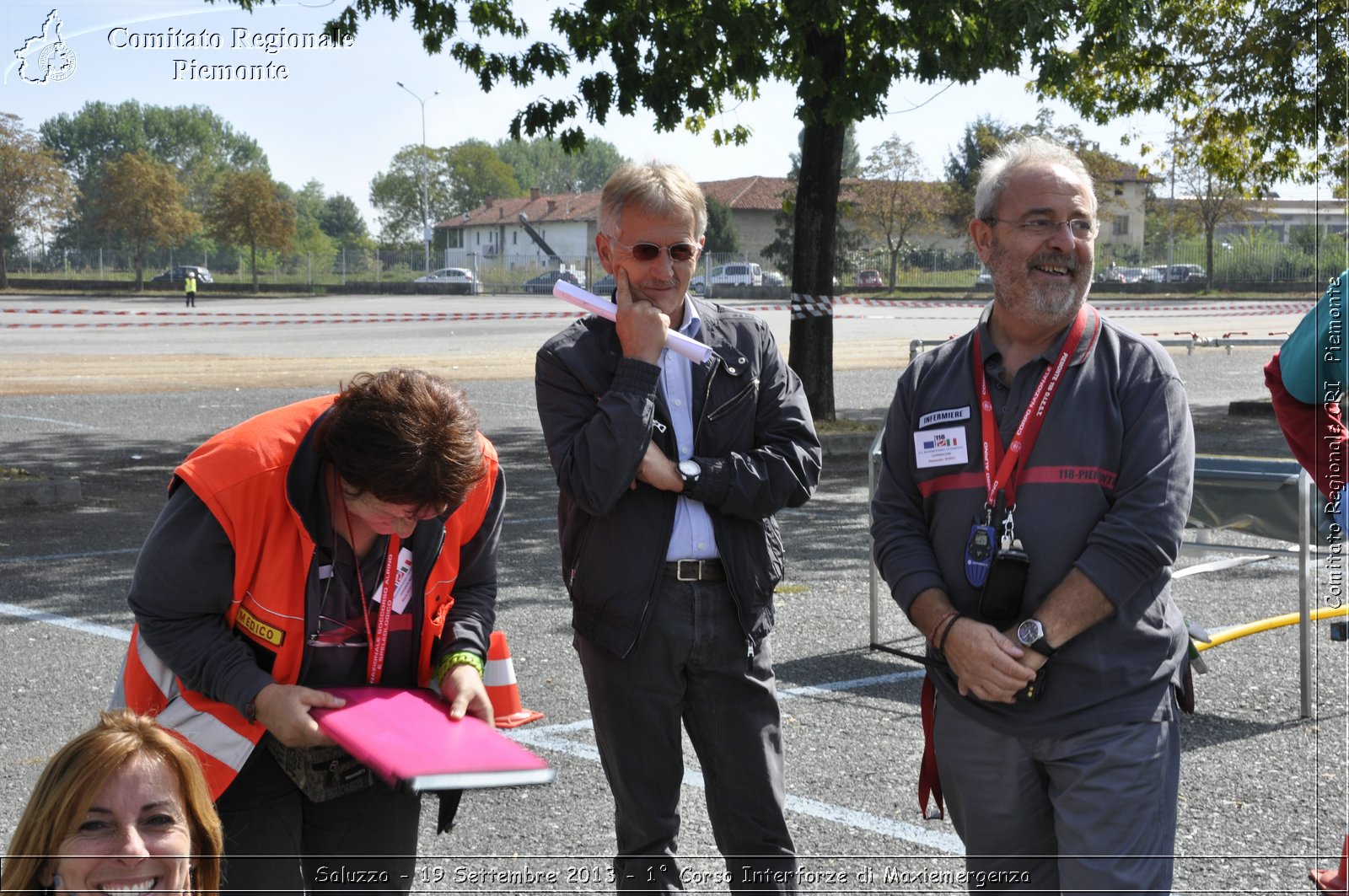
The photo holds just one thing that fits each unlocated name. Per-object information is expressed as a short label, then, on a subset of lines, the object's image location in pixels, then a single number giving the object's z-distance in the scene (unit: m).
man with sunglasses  3.04
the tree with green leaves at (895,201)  64.50
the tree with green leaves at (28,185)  54.31
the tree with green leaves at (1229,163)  19.25
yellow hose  5.45
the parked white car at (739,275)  56.97
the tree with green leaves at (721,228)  73.64
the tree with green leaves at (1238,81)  15.73
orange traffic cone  2.86
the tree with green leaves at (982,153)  57.03
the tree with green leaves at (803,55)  12.57
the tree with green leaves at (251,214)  64.25
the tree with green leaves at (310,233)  63.75
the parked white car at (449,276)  63.78
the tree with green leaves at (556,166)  147.25
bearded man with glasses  2.61
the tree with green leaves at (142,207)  62.06
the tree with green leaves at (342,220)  124.06
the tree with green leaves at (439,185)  111.25
